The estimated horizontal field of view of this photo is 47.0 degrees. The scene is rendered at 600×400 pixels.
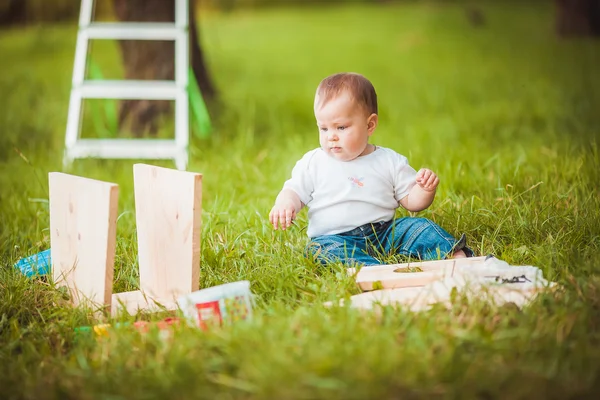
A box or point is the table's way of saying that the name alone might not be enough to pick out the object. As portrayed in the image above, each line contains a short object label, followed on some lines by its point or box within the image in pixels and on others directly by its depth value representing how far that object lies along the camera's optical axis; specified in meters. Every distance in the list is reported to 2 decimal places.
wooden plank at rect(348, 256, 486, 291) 2.60
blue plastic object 2.95
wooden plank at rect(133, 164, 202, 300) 2.51
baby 2.90
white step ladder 4.84
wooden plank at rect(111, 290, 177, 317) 2.64
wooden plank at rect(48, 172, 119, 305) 2.48
